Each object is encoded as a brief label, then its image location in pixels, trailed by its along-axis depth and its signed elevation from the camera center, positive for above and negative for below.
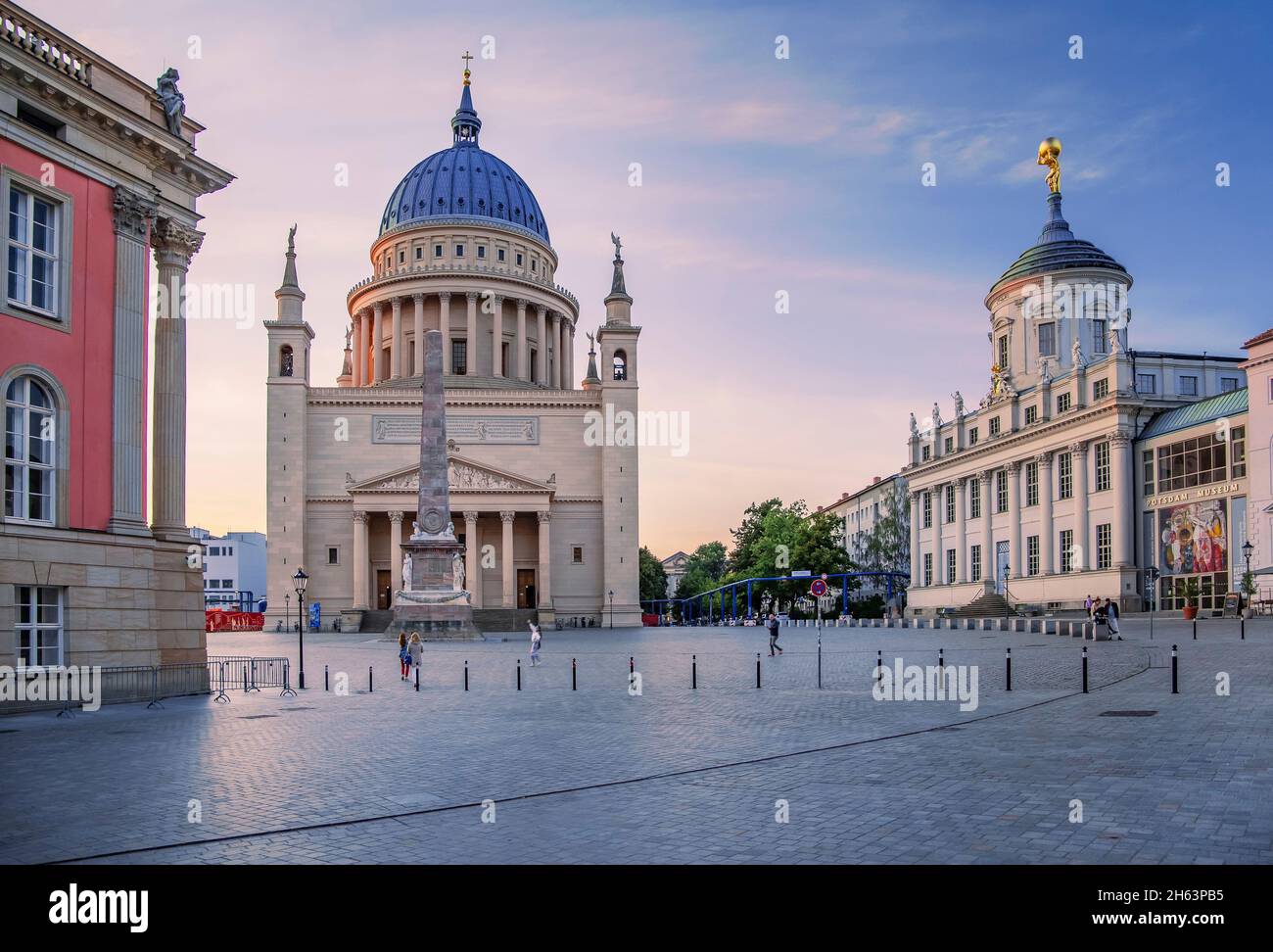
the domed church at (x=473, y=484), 88.62 +4.25
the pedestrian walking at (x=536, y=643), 36.84 -3.73
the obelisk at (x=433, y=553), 56.12 -0.98
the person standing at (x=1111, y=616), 41.69 -3.39
